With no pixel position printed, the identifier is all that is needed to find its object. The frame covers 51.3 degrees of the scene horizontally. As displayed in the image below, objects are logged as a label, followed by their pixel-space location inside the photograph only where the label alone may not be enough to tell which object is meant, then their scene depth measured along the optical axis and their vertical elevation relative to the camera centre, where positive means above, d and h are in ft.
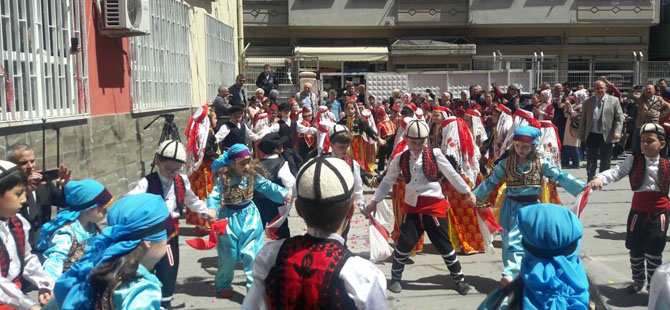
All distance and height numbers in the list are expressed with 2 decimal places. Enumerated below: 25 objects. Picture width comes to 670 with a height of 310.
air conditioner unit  32.35 +3.73
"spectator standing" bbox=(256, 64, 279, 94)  57.41 +1.19
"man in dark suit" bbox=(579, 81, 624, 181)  38.96 -1.88
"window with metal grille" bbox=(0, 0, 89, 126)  24.54 +1.54
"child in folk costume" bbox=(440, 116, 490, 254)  25.43 -3.54
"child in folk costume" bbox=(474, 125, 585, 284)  19.58 -2.37
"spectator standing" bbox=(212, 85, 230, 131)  41.22 -0.46
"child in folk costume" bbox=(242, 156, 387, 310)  9.06 -2.22
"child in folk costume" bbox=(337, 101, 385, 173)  42.45 -2.14
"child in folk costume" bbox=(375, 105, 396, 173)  47.43 -2.83
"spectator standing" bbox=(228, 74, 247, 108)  47.52 +0.48
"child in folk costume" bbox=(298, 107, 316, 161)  42.93 -2.92
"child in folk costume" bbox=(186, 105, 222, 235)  29.97 -2.38
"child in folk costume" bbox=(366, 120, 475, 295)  20.40 -3.04
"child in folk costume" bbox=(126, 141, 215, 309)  16.83 -2.28
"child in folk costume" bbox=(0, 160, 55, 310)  12.29 -2.62
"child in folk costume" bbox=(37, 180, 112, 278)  13.30 -2.48
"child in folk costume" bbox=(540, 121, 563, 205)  25.99 -1.87
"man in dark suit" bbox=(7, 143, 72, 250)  16.89 -2.38
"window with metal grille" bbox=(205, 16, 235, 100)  55.31 +3.57
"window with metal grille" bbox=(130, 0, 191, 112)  37.93 +2.21
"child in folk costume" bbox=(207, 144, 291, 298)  19.56 -3.23
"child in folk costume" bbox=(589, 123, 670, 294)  19.30 -3.09
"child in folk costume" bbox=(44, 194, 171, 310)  10.02 -2.46
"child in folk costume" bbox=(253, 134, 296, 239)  21.80 -2.51
